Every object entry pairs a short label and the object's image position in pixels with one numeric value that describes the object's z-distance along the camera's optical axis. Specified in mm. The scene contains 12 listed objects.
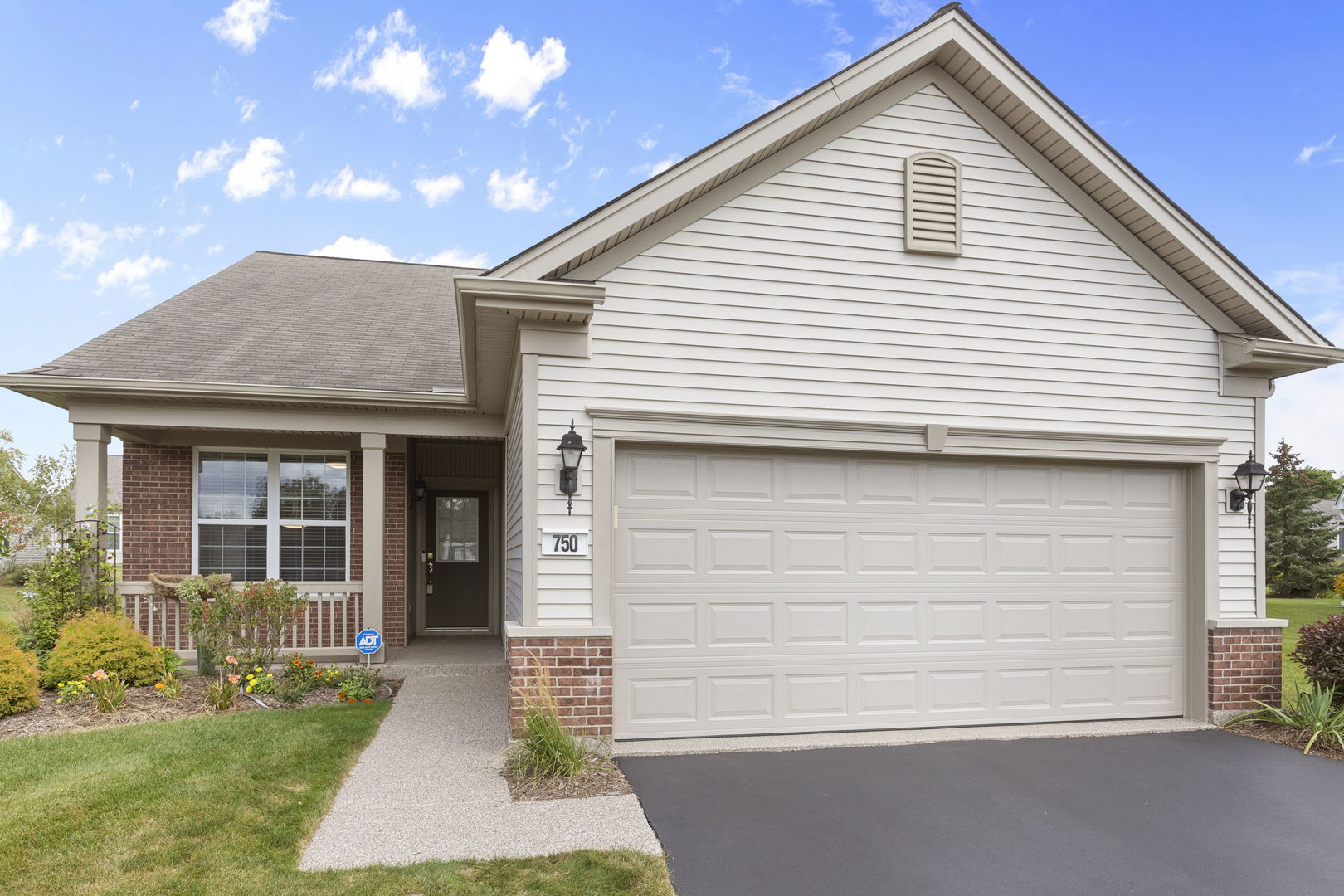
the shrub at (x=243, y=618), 8406
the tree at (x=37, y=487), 23938
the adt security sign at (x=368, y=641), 8875
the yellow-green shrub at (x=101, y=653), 7656
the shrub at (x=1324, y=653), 7016
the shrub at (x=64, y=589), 8727
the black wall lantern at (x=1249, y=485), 7172
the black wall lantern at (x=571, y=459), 5961
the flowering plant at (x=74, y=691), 7312
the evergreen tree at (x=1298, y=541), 27391
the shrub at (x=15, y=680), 6938
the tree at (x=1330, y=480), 40156
